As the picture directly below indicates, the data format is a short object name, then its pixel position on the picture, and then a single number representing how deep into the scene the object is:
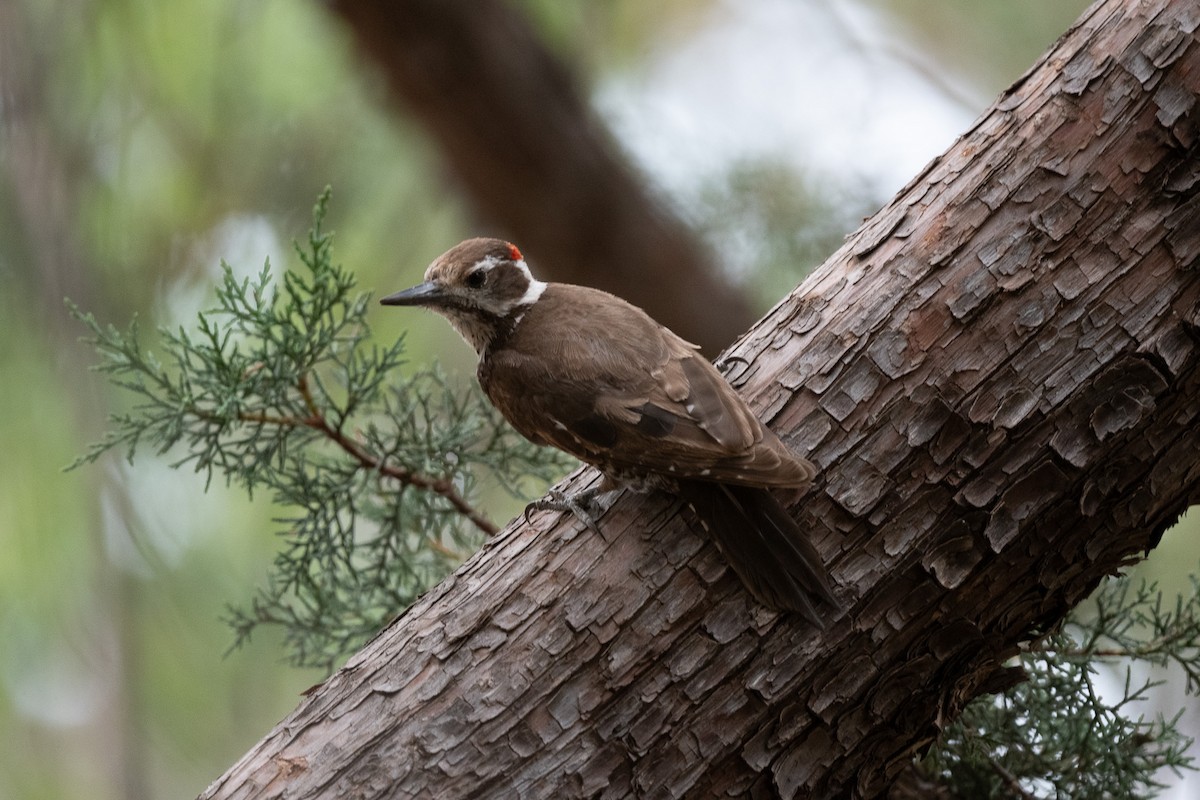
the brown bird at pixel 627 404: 4.46
